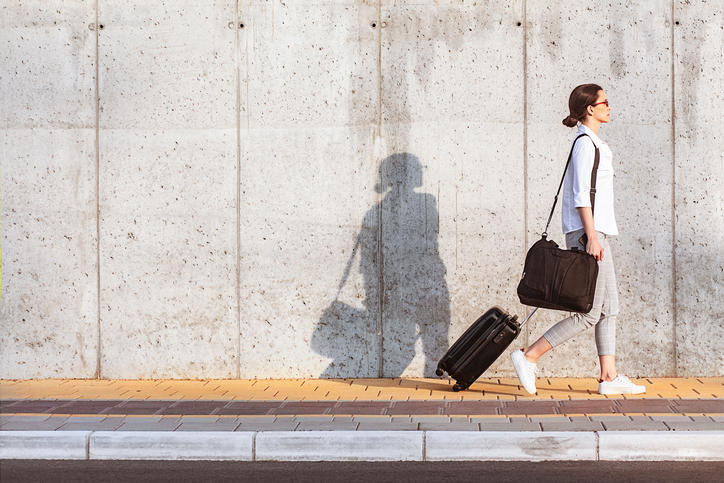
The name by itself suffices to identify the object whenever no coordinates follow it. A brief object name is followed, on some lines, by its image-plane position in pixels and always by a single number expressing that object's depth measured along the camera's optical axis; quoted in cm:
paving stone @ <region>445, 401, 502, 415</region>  658
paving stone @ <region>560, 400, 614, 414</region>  652
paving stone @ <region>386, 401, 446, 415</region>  661
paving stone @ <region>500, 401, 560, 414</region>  654
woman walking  717
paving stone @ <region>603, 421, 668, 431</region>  580
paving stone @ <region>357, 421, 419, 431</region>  592
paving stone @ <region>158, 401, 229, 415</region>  673
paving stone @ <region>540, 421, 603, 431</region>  584
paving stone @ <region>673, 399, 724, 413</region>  646
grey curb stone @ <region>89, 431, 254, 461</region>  581
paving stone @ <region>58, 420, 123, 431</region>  607
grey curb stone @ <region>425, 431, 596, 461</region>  566
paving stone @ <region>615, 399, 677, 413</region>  650
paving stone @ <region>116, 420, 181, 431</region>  603
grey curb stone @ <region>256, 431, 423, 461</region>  573
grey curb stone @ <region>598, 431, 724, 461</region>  559
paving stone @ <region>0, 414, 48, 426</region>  637
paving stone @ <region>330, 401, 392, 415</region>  666
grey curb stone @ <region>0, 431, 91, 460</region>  590
